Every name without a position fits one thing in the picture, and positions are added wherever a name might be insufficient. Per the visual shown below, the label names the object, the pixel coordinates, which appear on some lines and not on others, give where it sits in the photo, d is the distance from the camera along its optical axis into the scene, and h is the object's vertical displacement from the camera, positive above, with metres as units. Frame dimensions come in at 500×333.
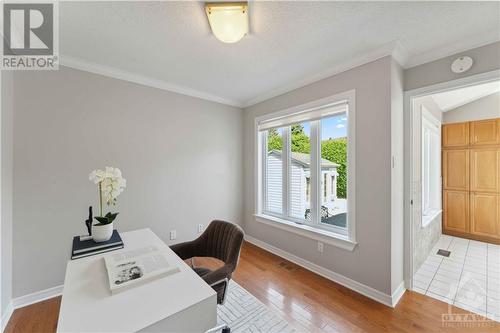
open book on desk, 0.98 -0.56
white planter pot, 1.38 -0.46
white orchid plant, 1.35 -0.11
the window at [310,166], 2.32 +0.01
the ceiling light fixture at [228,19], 1.38 +1.08
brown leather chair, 1.42 -0.72
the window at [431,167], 3.14 -0.02
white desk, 0.76 -0.59
